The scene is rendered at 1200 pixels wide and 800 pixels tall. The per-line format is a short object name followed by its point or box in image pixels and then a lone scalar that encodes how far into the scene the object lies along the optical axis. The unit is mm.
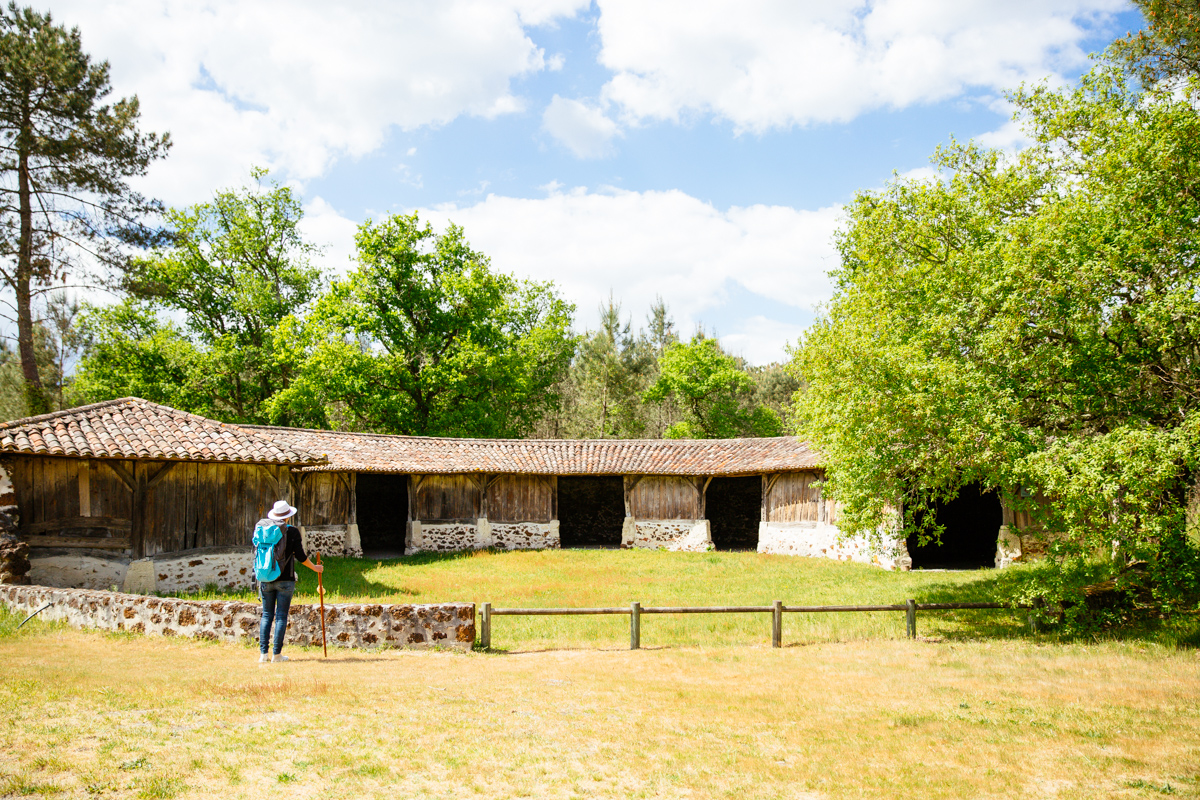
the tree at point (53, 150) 21844
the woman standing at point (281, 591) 8992
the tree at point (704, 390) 40562
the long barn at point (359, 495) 13227
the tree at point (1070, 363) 9617
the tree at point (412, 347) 31172
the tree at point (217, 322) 30875
